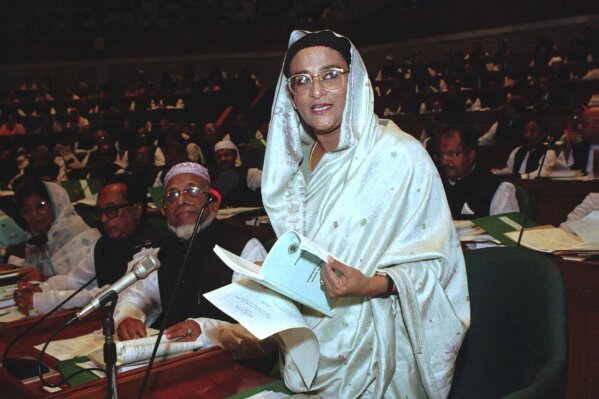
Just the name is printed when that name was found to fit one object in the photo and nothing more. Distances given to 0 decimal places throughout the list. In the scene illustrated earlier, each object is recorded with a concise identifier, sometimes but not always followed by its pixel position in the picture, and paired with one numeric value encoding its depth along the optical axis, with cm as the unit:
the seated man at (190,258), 212
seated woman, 300
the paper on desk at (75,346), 170
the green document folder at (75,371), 149
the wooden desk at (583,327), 212
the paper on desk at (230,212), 373
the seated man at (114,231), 259
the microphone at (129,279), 118
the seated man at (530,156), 567
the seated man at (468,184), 330
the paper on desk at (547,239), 226
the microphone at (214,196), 134
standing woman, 127
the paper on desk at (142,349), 147
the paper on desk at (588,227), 233
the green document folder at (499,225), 233
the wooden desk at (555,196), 399
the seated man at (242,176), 505
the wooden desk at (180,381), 135
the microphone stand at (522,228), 225
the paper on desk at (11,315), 212
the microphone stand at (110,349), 112
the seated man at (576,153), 538
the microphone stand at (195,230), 117
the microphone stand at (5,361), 154
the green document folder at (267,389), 135
